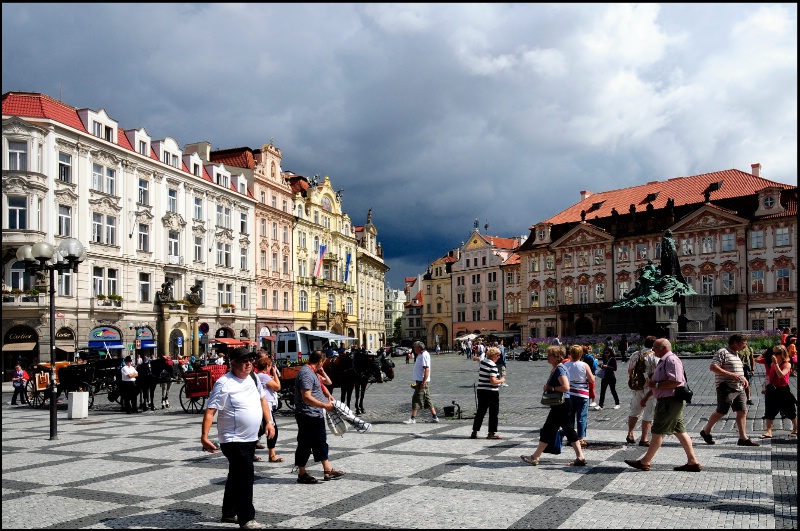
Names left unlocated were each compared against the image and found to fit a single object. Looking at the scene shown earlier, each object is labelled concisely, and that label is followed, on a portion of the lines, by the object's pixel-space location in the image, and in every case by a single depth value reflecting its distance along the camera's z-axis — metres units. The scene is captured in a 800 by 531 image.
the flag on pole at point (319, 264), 69.38
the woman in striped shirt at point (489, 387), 13.16
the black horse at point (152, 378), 21.64
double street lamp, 15.40
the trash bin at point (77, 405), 19.70
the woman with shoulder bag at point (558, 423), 10.31
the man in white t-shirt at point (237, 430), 7.33
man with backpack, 11.70
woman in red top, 12.37
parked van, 41.44
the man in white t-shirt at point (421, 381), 15.84
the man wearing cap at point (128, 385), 20.94
